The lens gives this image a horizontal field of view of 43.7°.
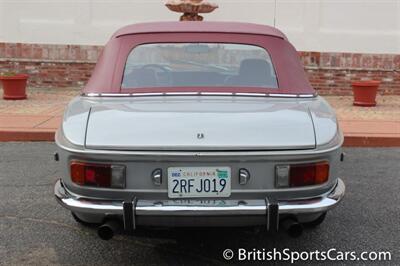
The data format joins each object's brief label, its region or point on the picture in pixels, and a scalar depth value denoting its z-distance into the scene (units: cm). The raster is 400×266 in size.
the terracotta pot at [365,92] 993
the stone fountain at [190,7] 1037
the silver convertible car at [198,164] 274
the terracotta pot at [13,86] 988
